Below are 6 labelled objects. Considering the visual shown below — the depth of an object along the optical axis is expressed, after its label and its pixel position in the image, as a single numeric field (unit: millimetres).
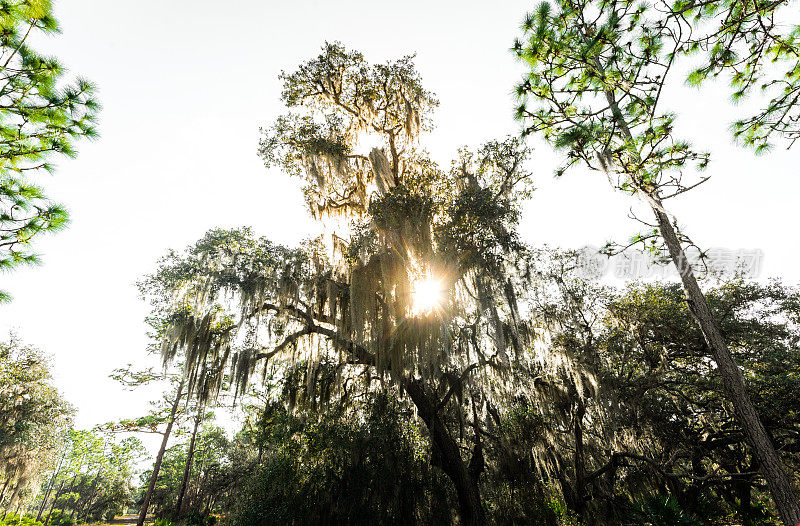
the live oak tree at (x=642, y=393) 7703
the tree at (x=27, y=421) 15508
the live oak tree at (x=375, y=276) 6816
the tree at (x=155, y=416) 12602
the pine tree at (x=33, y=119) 3053
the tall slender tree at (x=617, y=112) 3227
